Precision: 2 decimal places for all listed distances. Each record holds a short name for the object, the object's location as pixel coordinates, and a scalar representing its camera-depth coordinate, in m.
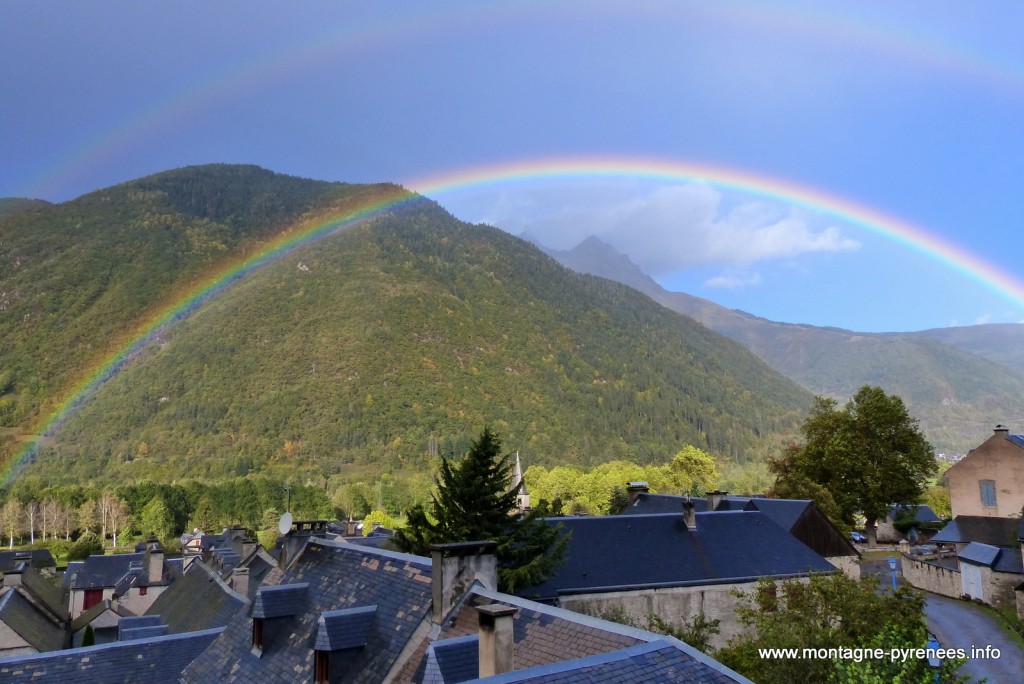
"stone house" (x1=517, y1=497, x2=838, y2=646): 27.58
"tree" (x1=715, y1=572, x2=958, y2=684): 15.70
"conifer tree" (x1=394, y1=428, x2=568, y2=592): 24.36
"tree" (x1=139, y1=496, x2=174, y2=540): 112.94
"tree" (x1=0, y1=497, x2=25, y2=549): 107.44
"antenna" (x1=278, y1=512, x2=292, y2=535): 19.83
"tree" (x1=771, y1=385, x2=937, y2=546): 55.19
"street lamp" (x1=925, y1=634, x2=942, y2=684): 13.80
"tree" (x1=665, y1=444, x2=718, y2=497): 91.69
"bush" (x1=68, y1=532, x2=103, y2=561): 84.06
